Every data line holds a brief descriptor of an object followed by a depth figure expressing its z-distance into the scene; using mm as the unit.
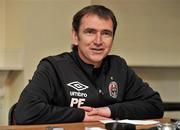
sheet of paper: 1838
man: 1909
